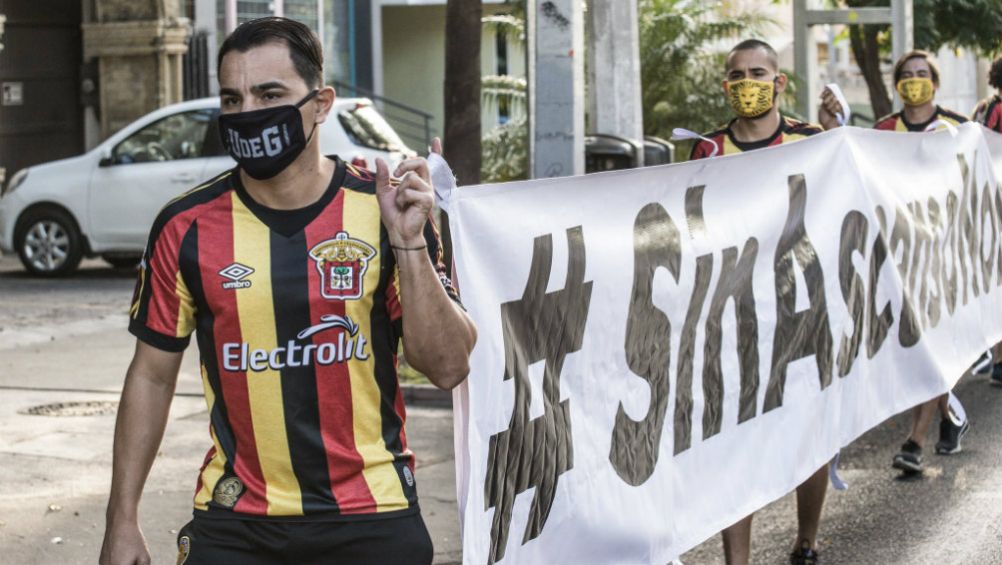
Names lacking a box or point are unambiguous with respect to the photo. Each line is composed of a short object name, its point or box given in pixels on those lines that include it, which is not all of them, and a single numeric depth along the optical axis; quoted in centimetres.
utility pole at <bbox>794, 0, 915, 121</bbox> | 1530
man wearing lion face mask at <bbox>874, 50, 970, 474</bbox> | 909
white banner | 435
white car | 1731
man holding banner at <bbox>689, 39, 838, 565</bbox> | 635
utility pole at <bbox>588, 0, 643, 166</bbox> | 1096
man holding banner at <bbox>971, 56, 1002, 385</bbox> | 1062
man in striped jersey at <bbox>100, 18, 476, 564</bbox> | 334
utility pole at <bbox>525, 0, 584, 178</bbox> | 820
